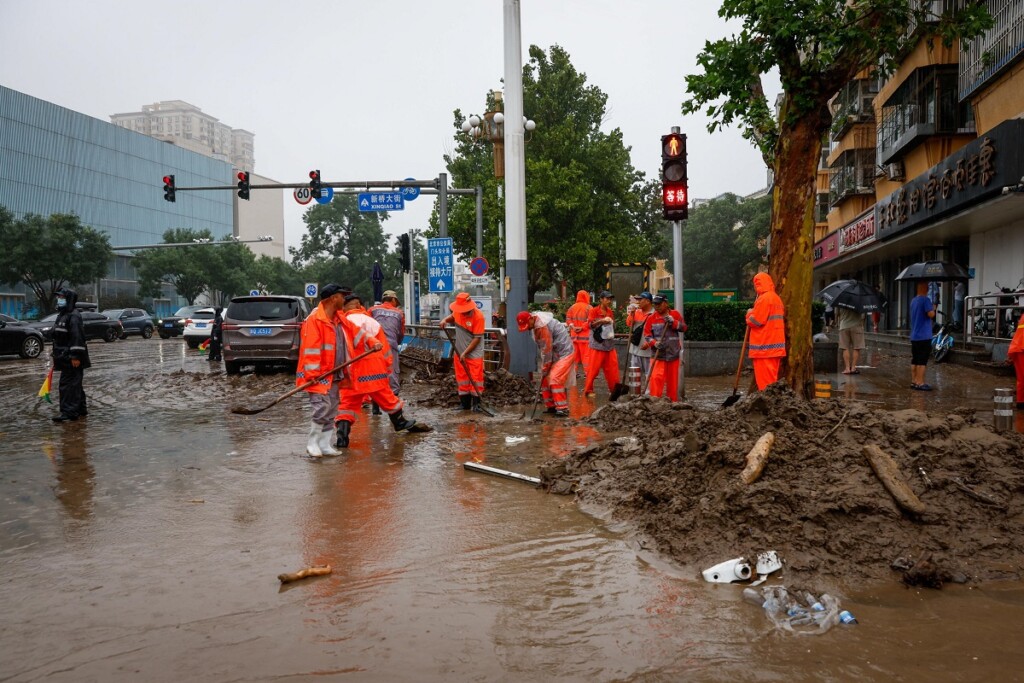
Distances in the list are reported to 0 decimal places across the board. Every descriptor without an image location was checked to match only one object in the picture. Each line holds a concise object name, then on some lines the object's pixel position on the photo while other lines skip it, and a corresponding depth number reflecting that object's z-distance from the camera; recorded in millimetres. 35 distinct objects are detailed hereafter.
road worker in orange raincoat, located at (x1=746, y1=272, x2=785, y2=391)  9398
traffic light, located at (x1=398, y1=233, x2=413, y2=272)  25828
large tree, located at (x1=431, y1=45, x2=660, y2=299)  32406
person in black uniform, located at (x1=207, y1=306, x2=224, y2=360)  20328
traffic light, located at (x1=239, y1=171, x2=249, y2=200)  22928
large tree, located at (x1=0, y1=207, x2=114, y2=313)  42375
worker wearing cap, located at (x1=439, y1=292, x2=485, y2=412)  10945
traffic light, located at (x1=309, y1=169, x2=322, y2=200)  22650
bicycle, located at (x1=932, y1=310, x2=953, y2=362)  17297
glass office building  59531
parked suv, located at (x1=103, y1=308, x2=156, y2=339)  38906
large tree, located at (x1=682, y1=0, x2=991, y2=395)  9234
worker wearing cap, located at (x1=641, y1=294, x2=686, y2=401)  10602
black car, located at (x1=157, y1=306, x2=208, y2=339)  37344
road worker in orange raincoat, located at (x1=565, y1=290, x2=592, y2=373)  13562
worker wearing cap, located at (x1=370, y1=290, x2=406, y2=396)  11156
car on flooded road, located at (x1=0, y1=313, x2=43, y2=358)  22752
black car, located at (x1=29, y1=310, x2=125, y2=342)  32897
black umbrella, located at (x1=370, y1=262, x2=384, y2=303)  24231
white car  28594
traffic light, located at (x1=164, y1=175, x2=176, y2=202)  23703
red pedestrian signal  10680
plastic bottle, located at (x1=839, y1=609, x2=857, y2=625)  3723
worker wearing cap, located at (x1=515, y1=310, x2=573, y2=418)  10508
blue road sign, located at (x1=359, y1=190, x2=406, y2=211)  22500
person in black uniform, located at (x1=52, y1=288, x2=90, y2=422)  10609
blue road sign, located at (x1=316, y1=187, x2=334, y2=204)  22906
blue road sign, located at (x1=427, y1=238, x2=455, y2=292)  19312
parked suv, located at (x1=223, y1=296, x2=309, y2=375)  16562
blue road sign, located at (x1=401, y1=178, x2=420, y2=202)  22969
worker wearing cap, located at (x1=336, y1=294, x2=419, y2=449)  8398
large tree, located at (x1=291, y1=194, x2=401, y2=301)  77125
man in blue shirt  12492
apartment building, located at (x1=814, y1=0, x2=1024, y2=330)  16500
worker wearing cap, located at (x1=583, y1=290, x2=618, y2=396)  11875
